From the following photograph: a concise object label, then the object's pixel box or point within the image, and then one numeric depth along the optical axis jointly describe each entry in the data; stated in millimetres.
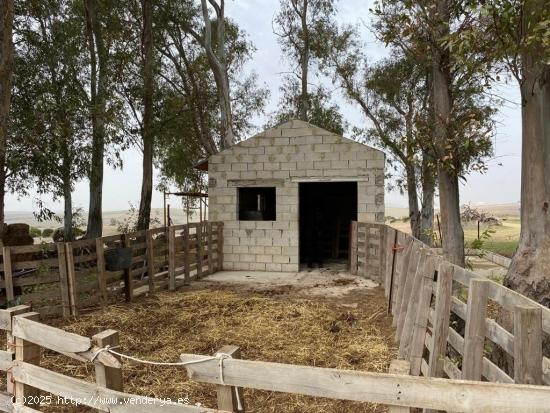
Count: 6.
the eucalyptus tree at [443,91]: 6457
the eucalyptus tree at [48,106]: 10477
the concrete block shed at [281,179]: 12109
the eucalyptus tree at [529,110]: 4570
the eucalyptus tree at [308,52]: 28359
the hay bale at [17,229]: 8883
